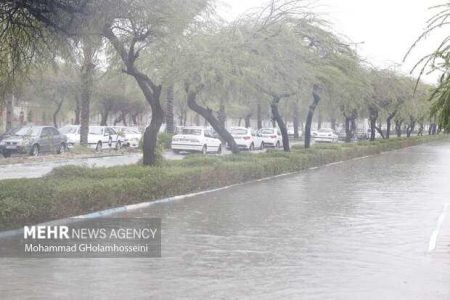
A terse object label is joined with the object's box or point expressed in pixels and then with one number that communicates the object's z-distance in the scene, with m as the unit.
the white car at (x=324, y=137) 60.50
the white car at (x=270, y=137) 45.22
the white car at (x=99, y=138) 34.91
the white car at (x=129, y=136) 38.19
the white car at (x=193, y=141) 34.81
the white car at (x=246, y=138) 40.66
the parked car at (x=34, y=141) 27.80
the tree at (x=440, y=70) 8.50
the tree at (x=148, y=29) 12.32
